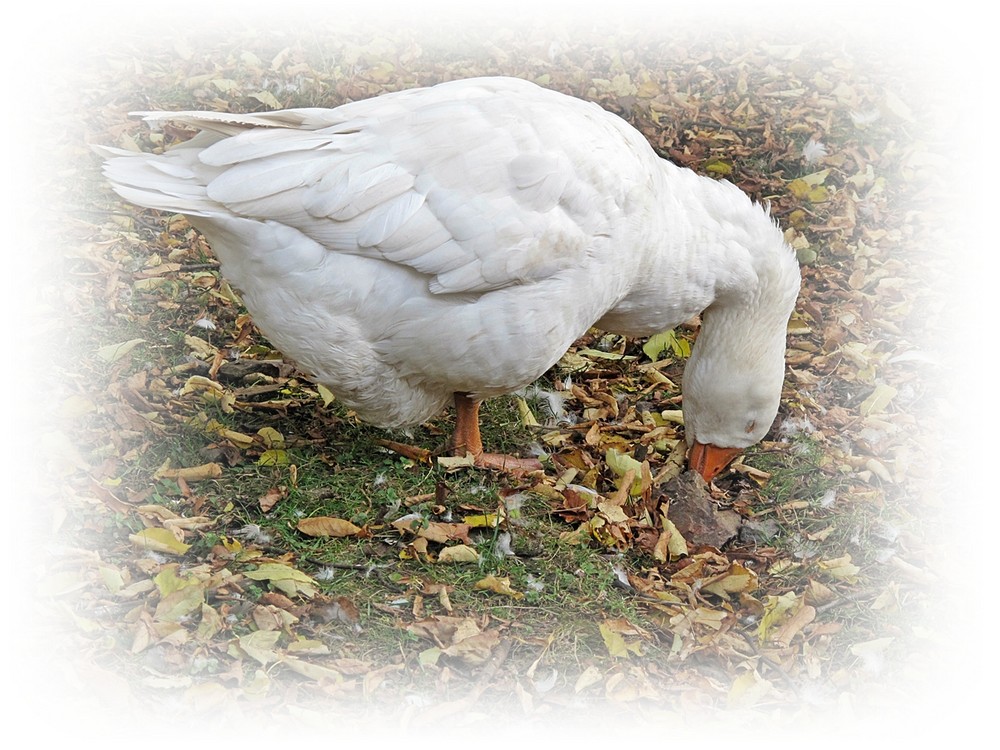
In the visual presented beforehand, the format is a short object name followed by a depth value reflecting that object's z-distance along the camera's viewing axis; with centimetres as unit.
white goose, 409
